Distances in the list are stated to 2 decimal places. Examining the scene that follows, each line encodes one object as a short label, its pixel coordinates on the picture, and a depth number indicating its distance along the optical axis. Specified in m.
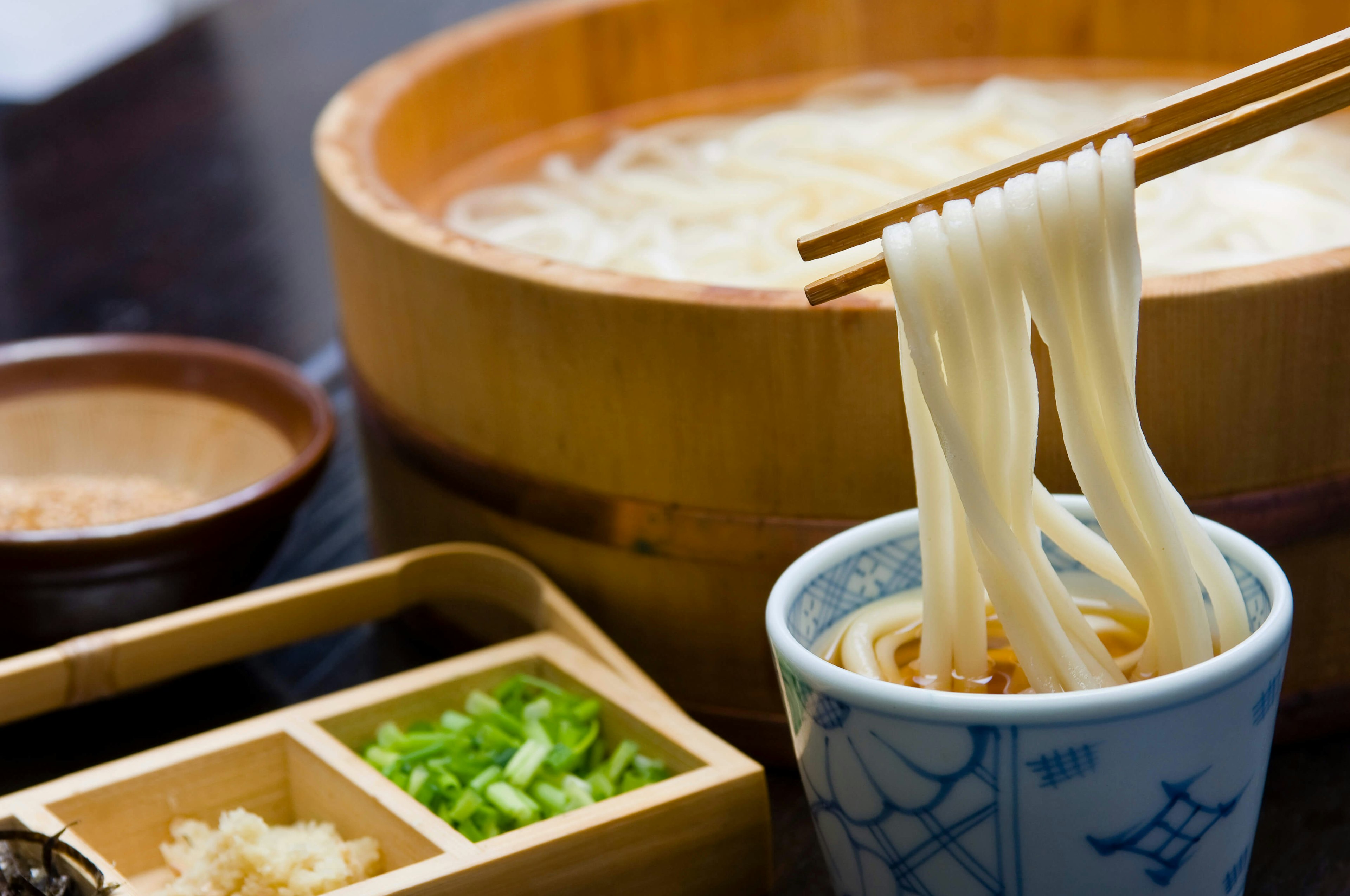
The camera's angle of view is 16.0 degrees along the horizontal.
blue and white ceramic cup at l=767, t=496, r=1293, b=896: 0.90
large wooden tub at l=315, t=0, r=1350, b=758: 0.97
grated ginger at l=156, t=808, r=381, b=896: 0.95
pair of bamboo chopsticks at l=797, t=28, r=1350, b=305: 0.90
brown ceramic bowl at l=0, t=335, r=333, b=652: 1.04
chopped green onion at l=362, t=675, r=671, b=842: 0.97
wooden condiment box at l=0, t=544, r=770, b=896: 0.95
